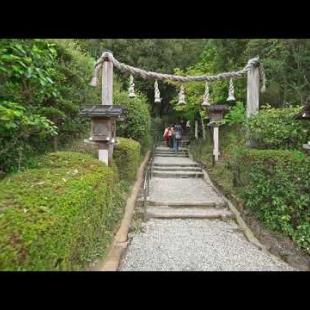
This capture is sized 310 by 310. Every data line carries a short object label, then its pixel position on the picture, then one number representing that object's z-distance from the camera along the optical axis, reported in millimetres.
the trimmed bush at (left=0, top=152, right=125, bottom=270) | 2518
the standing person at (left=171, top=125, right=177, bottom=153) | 19484
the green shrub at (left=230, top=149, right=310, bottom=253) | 5652
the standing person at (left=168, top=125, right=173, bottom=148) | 20531
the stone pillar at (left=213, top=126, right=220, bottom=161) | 12923
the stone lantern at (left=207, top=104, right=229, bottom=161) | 12945
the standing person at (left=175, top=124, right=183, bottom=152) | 19417
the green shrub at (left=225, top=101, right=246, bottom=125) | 8836
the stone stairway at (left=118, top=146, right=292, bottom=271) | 4887
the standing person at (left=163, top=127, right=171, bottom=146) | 20850
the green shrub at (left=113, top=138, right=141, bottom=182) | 8977
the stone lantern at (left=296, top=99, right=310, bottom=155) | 5643
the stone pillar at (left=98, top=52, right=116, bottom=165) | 9055
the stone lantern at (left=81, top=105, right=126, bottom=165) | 7527
